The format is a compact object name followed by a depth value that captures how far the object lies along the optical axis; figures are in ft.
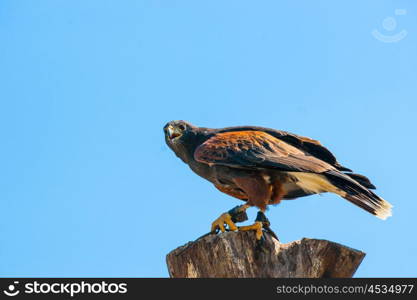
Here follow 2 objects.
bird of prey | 57.57
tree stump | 48.73
